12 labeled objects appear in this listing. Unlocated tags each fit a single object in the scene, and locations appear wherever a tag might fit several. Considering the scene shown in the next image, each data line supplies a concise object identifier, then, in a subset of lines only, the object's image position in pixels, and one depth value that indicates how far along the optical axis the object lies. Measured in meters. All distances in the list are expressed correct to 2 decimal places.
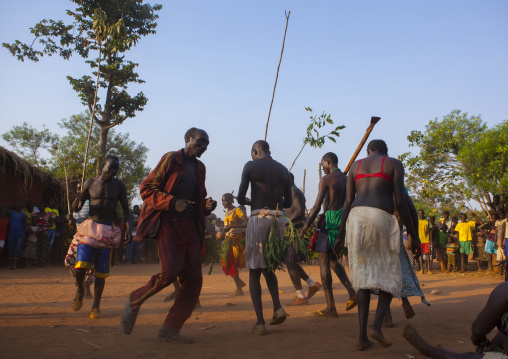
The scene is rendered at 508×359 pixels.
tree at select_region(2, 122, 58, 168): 43.16
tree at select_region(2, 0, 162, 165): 21.52
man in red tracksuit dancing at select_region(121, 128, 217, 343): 4.24
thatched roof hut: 13.73
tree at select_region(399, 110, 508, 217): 13.89
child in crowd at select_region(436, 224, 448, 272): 15.15
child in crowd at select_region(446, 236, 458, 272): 14.77
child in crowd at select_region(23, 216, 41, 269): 12.38
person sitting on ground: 2.57
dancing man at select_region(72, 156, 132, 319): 5.65
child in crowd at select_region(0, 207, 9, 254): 11.70
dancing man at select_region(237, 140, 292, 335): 4.89
